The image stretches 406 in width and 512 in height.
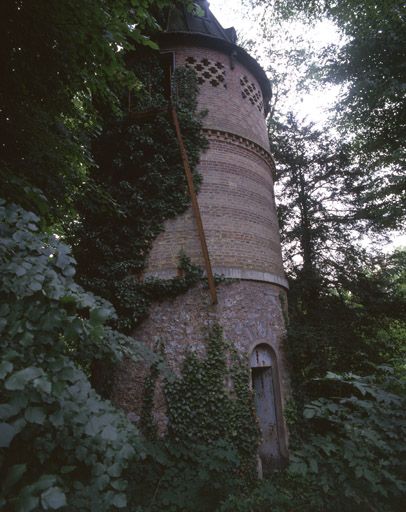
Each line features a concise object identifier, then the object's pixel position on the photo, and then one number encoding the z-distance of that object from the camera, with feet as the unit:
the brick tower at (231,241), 27.71
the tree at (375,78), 30.63
